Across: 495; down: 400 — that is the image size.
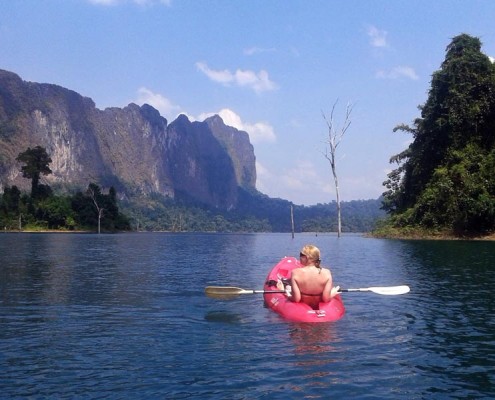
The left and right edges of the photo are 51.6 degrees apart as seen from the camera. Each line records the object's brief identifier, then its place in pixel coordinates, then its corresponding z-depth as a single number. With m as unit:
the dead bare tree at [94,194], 127.57
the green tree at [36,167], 124.25
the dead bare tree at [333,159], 72.56
